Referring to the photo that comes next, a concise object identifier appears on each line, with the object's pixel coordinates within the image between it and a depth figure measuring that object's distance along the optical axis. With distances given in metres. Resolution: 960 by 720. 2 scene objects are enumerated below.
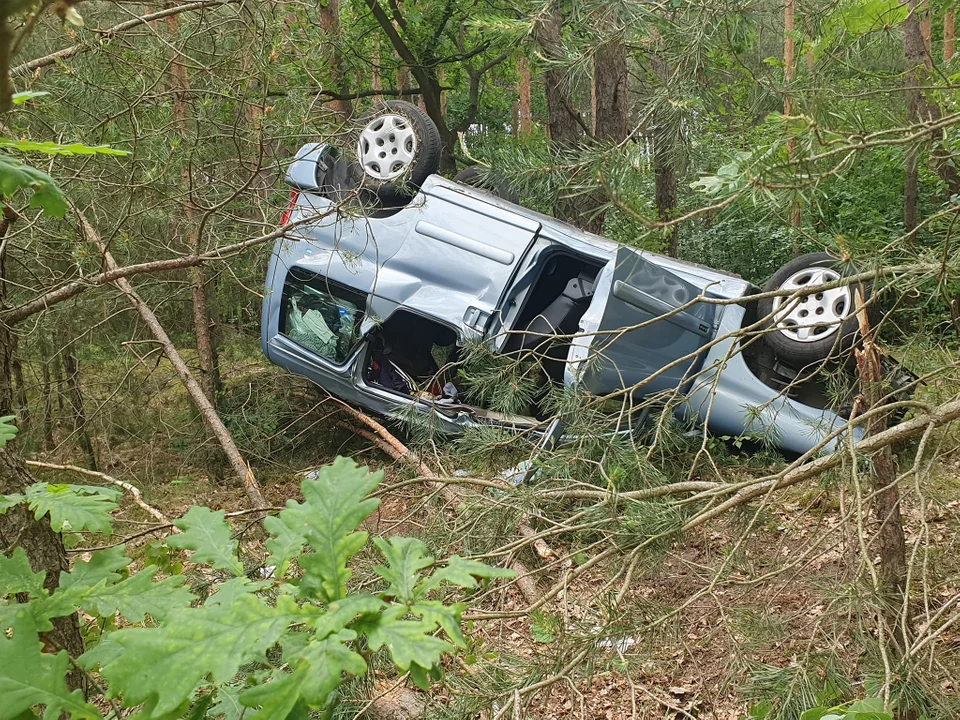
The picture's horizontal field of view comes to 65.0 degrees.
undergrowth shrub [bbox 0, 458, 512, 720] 0.89
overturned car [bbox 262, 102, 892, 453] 5.67
